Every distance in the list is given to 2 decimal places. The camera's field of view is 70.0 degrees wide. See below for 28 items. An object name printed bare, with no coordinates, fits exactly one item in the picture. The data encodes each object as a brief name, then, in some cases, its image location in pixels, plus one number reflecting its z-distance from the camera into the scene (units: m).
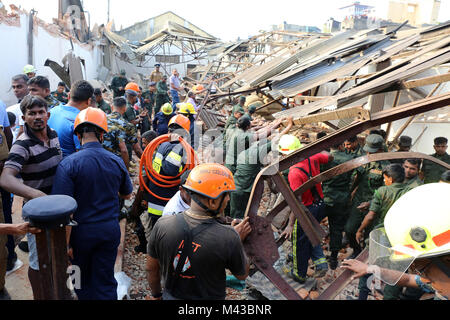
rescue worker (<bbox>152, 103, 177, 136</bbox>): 7.04
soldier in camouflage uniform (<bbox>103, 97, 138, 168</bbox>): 3.75
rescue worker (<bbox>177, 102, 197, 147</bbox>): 6.17
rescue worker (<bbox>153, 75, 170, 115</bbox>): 11.84
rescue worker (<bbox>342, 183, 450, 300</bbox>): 1.68
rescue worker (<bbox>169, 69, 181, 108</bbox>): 11.93
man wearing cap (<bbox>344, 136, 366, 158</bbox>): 4.66
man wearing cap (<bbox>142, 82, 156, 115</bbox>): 12.53
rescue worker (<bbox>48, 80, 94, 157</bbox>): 3.31
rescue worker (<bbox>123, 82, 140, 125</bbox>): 6.92
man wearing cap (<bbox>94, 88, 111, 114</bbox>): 6.13
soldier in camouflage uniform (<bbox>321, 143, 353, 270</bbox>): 4.43
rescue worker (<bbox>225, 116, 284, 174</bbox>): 4.94
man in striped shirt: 2.39
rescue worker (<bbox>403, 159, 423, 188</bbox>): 3.75
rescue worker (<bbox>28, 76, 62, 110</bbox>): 3.71
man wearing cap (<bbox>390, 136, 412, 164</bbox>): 4.82
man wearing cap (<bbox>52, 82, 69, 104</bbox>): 7.19
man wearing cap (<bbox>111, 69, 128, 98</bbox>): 10.60
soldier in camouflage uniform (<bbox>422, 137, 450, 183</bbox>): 4.57
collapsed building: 2.32
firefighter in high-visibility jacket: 3.77
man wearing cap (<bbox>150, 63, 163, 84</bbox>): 15.30
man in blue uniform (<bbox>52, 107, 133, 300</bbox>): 2.54
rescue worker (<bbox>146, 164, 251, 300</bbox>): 1.92
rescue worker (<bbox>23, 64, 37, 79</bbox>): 6.43
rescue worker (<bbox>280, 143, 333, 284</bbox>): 3.83
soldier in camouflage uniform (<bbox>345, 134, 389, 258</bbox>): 4.45
